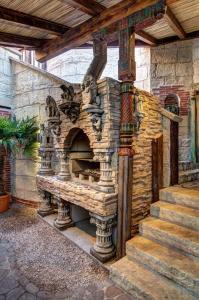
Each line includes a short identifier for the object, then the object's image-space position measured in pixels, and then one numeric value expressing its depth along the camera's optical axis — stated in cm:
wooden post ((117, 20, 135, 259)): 325
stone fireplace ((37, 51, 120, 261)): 331
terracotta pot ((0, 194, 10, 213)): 575
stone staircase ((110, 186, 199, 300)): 250
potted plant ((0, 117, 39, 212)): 557
